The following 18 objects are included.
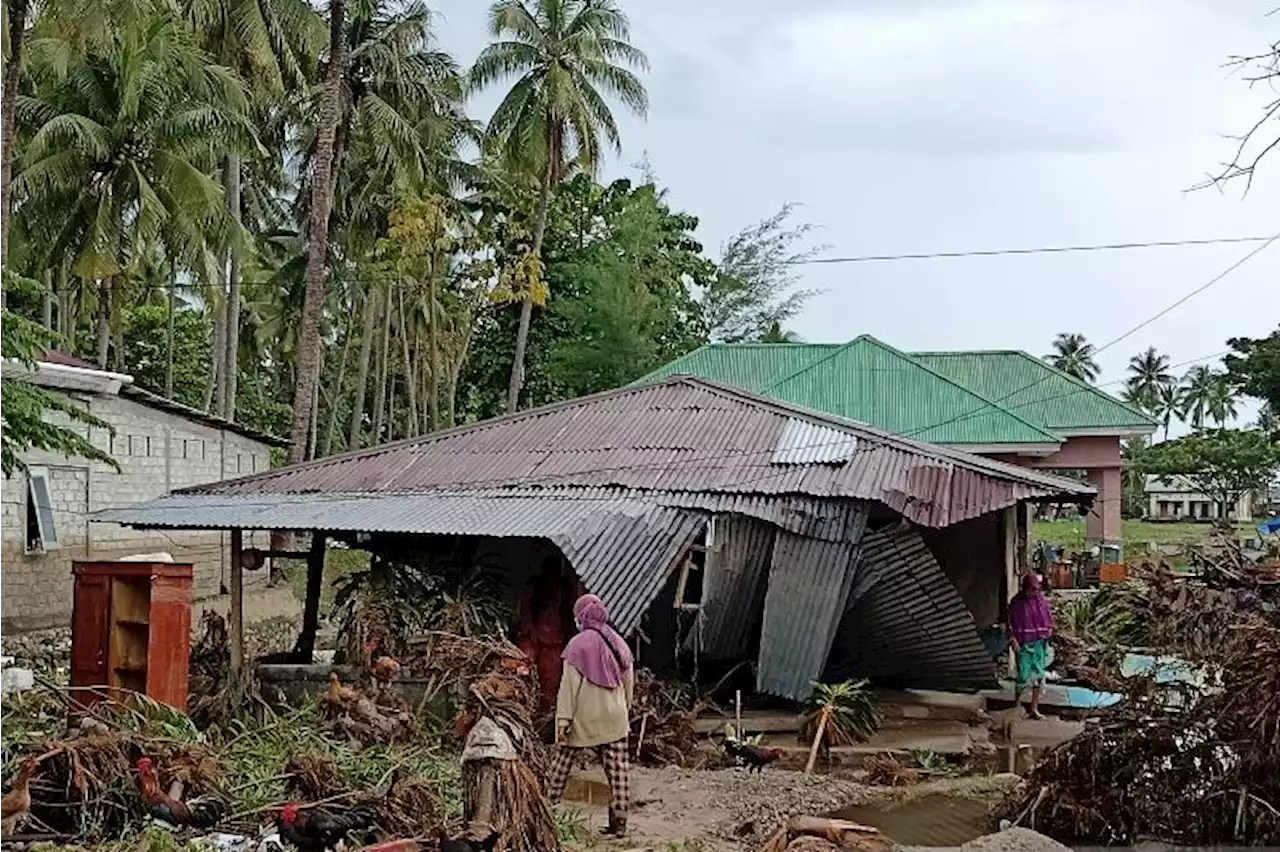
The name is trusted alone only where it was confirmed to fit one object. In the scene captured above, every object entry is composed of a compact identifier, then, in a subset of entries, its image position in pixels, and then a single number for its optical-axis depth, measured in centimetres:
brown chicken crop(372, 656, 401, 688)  1135
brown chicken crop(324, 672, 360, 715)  1047
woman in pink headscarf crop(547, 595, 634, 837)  868
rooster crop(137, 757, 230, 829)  728
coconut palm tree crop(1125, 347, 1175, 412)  8950
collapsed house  1272
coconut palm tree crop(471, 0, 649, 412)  3112
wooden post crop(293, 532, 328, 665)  1398
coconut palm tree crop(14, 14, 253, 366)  2494
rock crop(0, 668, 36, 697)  1148
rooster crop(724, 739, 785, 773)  1112
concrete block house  1931
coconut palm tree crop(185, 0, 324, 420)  2523
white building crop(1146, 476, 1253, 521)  6681
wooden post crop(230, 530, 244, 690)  1220
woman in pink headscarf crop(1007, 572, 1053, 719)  1370
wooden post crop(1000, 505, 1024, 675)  1573
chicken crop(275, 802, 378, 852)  715
